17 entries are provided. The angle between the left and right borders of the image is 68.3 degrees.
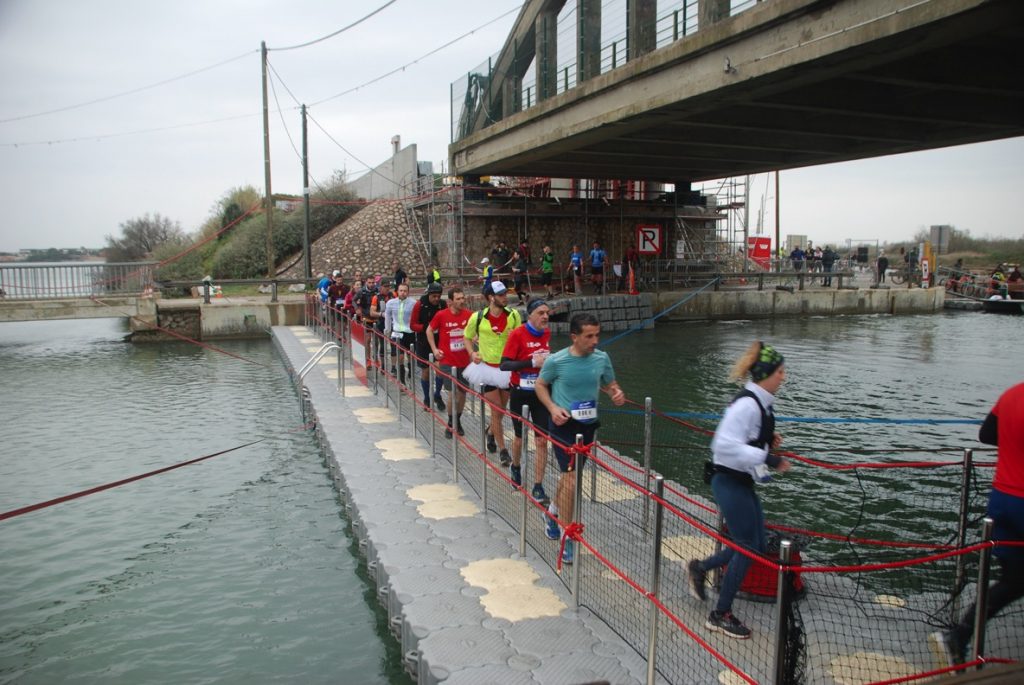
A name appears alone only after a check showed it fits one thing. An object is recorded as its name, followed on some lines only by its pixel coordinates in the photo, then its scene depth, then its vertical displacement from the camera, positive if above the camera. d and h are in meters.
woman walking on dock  4.46 -1.13
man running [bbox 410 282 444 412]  10.81 -0.80
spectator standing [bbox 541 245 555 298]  29.45 +0.04
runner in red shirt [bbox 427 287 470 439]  9.77 -0.85
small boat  34.09 -1.89
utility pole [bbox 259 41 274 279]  28.36 +4.13
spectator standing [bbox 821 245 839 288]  38.64 +0.34
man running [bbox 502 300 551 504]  6.78 -0.80
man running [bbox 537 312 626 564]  5.73 -0.96
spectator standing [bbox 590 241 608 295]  29.23 +0.07
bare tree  53.56 +2.36
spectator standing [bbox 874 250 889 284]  37.84 -0.03
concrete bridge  11.48 +3.56
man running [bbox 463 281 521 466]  8.15 -0.67
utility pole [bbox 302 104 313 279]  28.98 +2.60
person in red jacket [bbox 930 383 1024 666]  4.25 -1.36
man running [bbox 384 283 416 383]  12.16 -0.82
